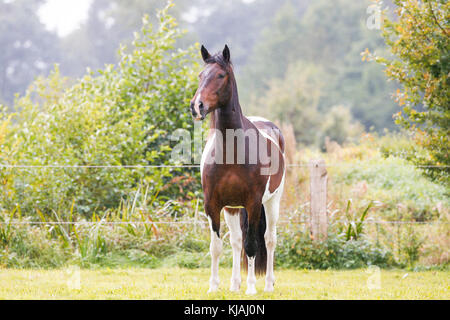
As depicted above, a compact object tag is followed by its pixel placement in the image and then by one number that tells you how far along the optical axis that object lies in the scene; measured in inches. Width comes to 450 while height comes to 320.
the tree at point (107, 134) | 639.1
